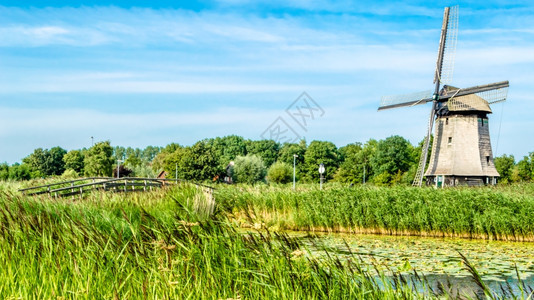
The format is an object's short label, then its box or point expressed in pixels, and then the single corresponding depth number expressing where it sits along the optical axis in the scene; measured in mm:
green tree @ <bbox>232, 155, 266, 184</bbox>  60219
